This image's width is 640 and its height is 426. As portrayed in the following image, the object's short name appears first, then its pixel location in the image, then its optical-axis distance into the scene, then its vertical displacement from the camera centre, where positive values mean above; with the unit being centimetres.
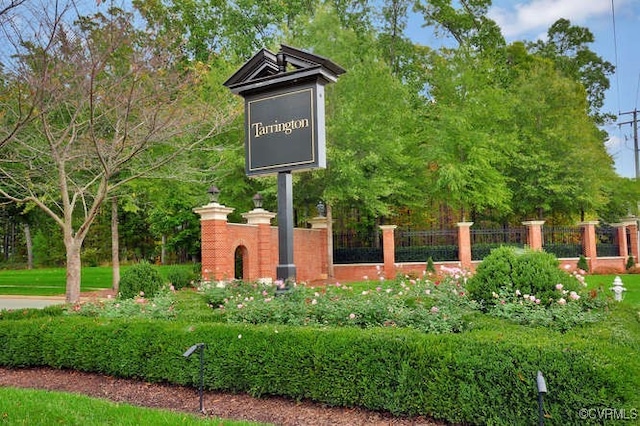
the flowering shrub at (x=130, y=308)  729 -101
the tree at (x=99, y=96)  854 +277
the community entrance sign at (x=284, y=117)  822 +191
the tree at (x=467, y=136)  2275 +427
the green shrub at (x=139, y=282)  1140 -95
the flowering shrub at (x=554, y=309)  567 -94
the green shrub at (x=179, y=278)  1778 -136
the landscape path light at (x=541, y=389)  341 -104
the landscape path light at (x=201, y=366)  491 -126
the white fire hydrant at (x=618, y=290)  1102 -132
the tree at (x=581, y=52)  3728 +1259
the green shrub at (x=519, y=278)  660 -62
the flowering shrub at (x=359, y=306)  580 -90
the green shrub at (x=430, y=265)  2203 -142
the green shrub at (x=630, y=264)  2545 -180
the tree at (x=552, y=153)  2481 +364
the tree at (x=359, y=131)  1994 +398
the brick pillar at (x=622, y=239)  2711 -62
